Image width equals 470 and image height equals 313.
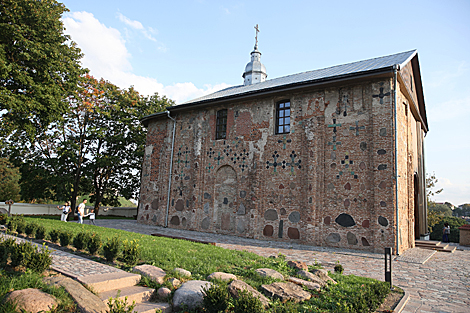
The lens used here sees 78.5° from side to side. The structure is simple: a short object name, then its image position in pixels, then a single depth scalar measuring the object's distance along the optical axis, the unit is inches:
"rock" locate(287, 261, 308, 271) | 259.4
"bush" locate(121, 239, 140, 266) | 237.6
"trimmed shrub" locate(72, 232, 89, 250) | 280.1
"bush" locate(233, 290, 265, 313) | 149.9
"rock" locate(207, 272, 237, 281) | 208.1
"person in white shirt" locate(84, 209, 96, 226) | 630.2
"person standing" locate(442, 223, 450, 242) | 743.7
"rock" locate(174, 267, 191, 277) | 215.9
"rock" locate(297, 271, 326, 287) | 226.1
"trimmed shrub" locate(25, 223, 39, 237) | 347.6
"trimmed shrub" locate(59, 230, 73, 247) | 296.2
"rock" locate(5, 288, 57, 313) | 134.9
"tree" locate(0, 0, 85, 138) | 528.7
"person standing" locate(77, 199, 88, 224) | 571.5
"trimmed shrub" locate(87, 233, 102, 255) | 265.0
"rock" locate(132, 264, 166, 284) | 201.0
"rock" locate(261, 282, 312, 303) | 188.5
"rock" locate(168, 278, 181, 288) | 194.9
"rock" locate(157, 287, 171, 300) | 181.7
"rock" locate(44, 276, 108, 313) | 147.0
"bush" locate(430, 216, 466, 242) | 857.5
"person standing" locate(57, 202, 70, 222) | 599.8
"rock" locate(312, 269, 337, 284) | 236.0
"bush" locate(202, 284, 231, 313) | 161.2
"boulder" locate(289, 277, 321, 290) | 214.8
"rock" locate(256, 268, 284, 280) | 226.7
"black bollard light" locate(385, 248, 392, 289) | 241.7
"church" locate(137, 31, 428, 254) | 455.2
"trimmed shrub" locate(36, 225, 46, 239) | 338.9
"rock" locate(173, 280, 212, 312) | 171.6
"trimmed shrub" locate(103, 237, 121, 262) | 243.8
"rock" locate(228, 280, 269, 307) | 174.0
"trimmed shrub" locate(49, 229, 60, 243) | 313.6
